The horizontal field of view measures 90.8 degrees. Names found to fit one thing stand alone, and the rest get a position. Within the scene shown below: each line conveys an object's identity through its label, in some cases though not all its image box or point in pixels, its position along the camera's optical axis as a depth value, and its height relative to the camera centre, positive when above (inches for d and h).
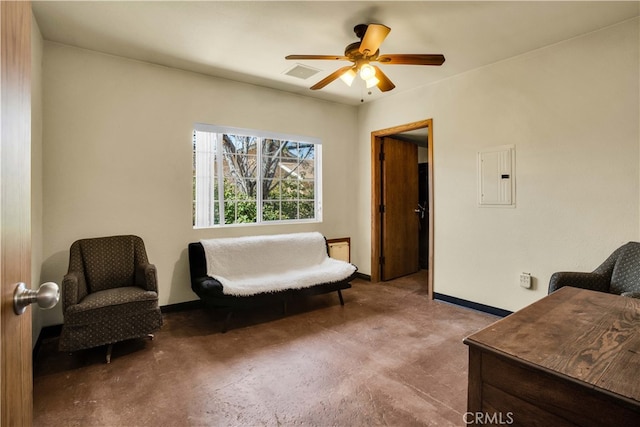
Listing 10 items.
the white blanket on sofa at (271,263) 121.0 -23.2
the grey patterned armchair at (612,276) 87.2 -19.0
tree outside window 143.2 +15.3
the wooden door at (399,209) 179.8 +0.8
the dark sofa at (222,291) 109.9 -30.7
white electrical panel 120.7 +13.4
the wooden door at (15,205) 25.0 +0.6
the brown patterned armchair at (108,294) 87.5 -25.6
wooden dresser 30.6 -17.0
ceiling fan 85.5 +46.3
